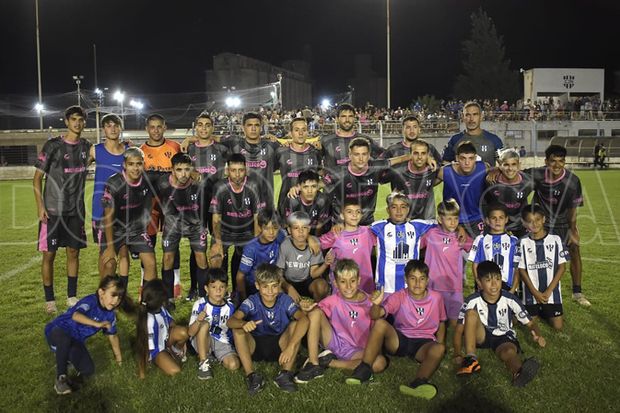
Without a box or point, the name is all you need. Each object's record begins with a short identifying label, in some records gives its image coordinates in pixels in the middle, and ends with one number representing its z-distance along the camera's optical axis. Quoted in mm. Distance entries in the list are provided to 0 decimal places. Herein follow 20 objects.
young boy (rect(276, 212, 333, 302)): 5086
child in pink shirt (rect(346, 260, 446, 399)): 4102
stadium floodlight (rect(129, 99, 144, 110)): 43056
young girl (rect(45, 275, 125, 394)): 3914
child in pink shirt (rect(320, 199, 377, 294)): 5152
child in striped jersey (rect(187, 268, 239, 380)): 4223
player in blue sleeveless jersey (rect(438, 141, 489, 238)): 5984
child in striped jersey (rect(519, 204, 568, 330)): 5328
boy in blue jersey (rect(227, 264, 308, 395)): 4086
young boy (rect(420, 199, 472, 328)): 5062
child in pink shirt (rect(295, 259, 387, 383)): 4217
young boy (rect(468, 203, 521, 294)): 5219
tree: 58562
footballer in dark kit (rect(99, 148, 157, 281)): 5527
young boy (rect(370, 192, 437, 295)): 5164
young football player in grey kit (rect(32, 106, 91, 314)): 5879
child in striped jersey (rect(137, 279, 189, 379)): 4129
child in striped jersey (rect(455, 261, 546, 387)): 4273
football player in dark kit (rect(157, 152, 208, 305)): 5953
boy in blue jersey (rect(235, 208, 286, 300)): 5098
